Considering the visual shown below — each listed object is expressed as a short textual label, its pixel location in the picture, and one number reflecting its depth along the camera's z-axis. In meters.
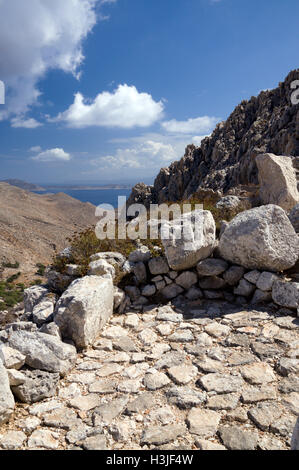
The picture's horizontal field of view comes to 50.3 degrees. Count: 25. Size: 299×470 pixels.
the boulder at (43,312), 5.46
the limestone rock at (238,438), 2.88
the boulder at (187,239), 6.05
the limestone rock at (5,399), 3.19
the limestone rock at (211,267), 6.27
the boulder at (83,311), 4.82
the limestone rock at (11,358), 3.75
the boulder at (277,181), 9.91
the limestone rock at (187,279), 6.53
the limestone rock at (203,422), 3.09
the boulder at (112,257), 6.93
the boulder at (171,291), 6.51
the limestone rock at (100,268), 6.23
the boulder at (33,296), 6.53
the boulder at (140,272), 6.66
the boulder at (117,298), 6.18
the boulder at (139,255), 6.86
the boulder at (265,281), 5.80
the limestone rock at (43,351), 4.02
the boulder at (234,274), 6.30
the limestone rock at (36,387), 3.62
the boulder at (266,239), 5.84
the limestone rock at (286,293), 5.45
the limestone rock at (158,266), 6.59
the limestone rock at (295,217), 7.04
